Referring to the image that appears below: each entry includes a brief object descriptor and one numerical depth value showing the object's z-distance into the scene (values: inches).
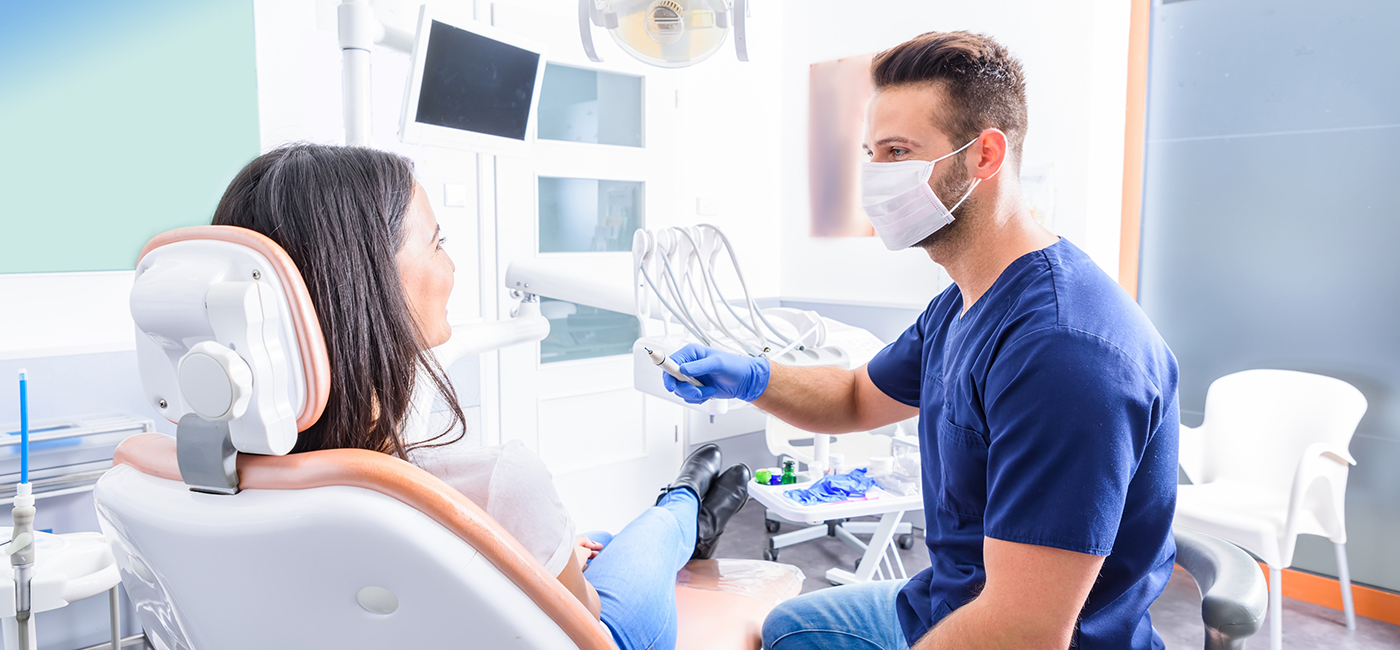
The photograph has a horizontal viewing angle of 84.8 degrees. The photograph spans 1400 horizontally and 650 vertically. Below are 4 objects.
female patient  31.9
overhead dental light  54.2
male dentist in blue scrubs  35.3
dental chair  23.6
